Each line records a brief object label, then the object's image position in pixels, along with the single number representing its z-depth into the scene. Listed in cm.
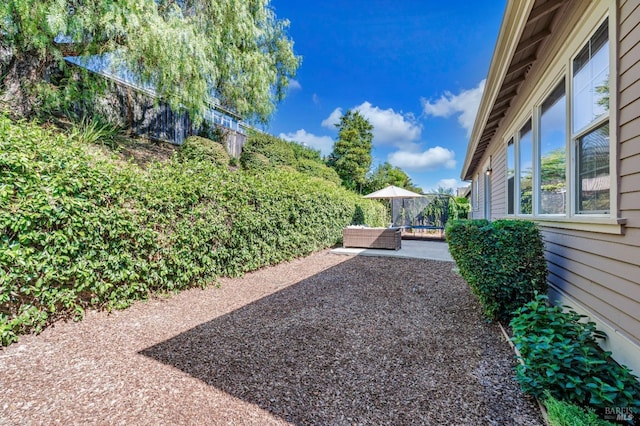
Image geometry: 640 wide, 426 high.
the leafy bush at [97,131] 658
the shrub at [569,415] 149
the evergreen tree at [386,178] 2258
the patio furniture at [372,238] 805
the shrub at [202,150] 870
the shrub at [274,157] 1120
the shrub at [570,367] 162
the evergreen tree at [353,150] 2139
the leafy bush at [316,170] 1464
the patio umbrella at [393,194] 1205
